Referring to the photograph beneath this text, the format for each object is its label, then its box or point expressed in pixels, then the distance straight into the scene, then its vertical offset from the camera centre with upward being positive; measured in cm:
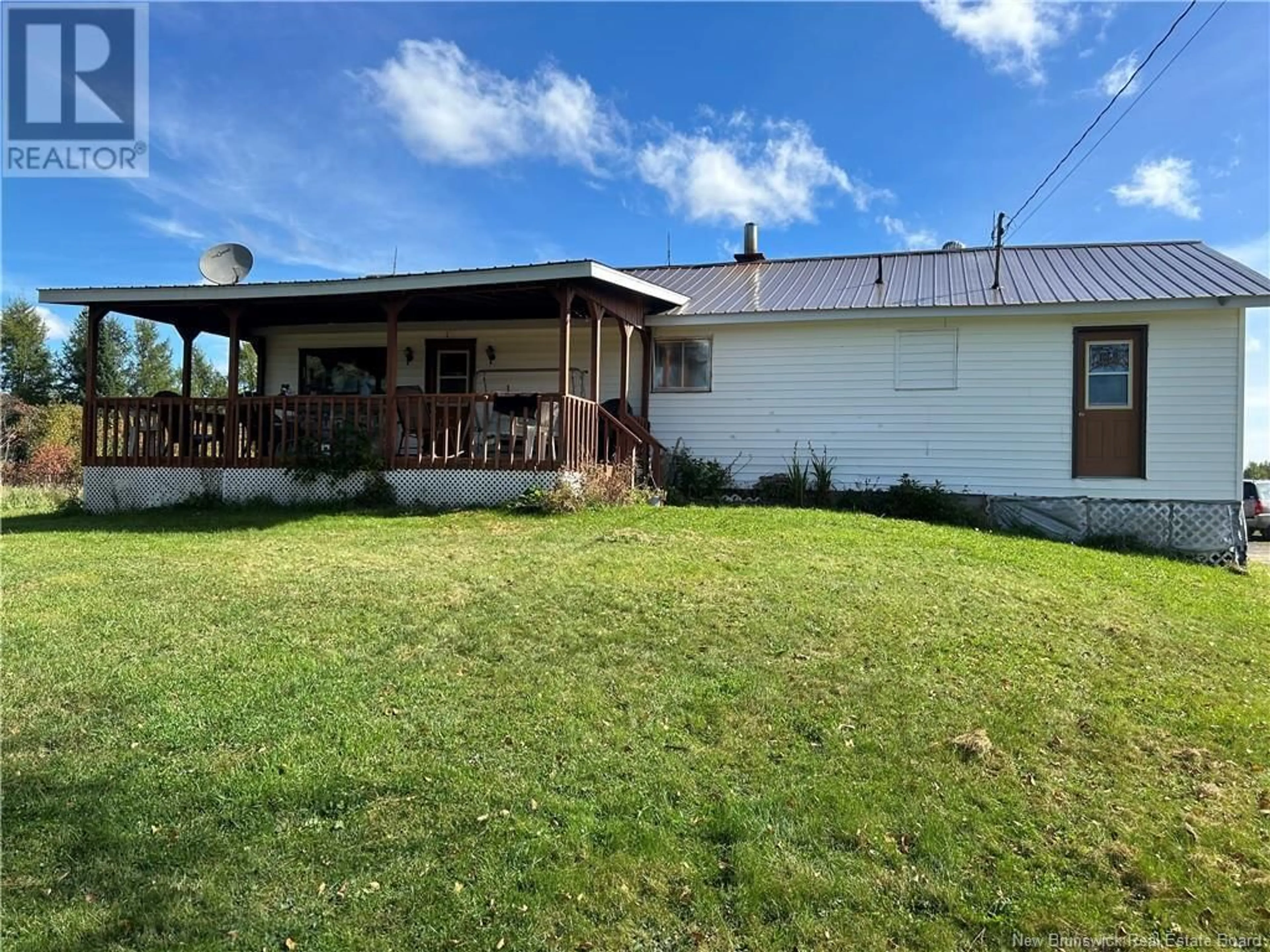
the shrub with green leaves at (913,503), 1053 -51
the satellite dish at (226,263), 1158 +302
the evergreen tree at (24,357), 3694 +493
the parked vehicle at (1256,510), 1689 -87
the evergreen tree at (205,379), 4078 +458
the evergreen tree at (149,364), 4209 +536
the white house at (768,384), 996 +122
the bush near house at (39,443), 1978 +39
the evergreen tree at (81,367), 3819 +469
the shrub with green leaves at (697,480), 1126 -23
